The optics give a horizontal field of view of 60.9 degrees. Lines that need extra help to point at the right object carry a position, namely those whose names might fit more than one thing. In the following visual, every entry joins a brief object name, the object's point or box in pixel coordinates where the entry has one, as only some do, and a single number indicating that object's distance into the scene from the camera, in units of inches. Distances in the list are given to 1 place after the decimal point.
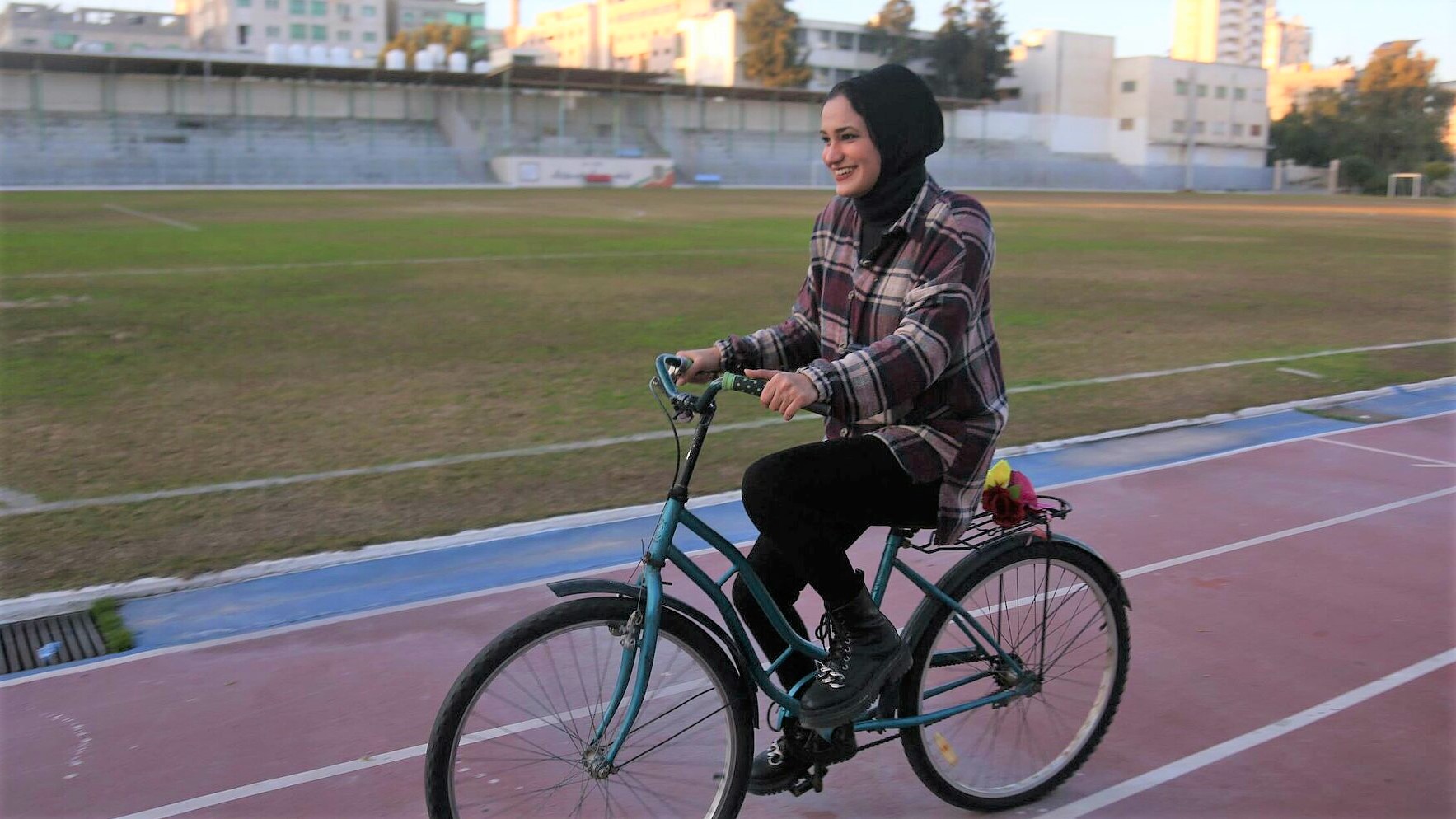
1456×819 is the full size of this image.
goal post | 3011.8
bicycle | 110.3
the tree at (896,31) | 4128.9
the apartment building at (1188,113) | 3752.5
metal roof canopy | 2320.4
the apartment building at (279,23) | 4443.9
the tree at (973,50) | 3998.5
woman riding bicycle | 113.5
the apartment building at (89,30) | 3636.8
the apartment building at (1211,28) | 7613.2
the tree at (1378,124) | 3513.8
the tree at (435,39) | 4606.3
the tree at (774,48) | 3892.7
